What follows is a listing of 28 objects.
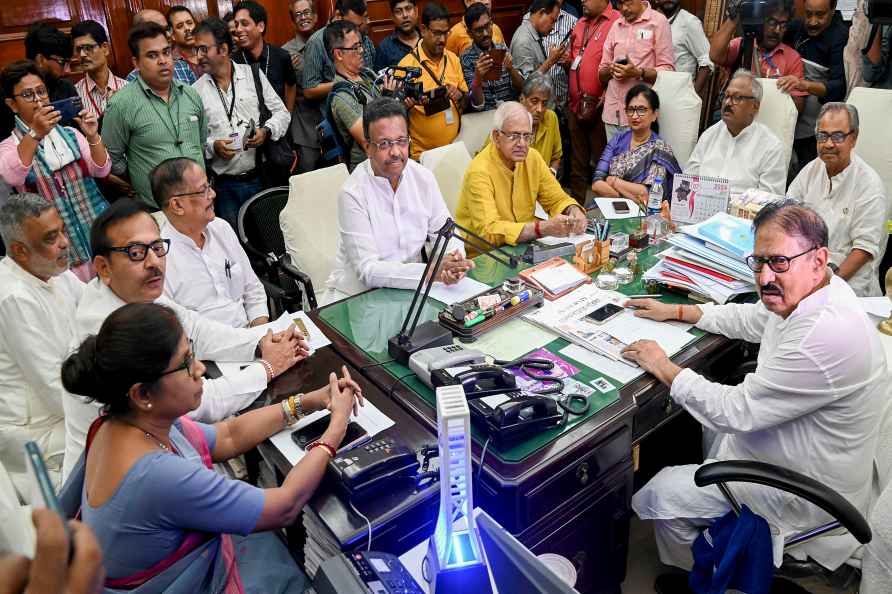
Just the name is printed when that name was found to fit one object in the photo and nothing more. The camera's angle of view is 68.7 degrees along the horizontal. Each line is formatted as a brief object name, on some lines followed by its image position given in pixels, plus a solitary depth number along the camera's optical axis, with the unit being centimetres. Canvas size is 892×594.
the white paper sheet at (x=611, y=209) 318
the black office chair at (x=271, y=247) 297
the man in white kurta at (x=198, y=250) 234
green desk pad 170
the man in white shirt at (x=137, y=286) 190
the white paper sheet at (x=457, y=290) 245
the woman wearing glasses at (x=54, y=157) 294
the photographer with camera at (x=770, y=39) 400
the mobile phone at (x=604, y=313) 220
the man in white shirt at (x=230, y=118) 365
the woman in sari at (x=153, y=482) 133
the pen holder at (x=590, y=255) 256
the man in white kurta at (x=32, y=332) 206
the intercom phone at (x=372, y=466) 151
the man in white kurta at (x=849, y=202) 291
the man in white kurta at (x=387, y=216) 258
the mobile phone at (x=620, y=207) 320
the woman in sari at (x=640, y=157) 364
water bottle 292
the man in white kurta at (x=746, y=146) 340
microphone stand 199
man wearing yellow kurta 295
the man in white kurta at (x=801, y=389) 174
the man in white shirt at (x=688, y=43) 487
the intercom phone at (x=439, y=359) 189
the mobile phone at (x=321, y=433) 170
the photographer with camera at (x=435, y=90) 409
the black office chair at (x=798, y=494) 161
